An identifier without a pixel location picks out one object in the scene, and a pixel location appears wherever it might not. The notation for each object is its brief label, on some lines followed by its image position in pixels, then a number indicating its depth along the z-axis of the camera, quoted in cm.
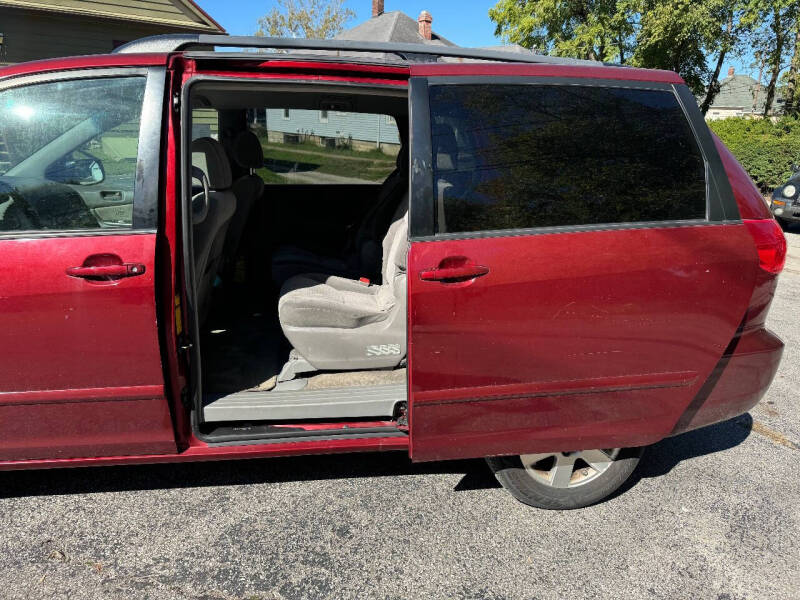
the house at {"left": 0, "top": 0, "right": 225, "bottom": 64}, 1340
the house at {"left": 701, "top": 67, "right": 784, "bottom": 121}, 4665
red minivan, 212
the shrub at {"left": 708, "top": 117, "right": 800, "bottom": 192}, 1379
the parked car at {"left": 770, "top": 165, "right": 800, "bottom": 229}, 968
